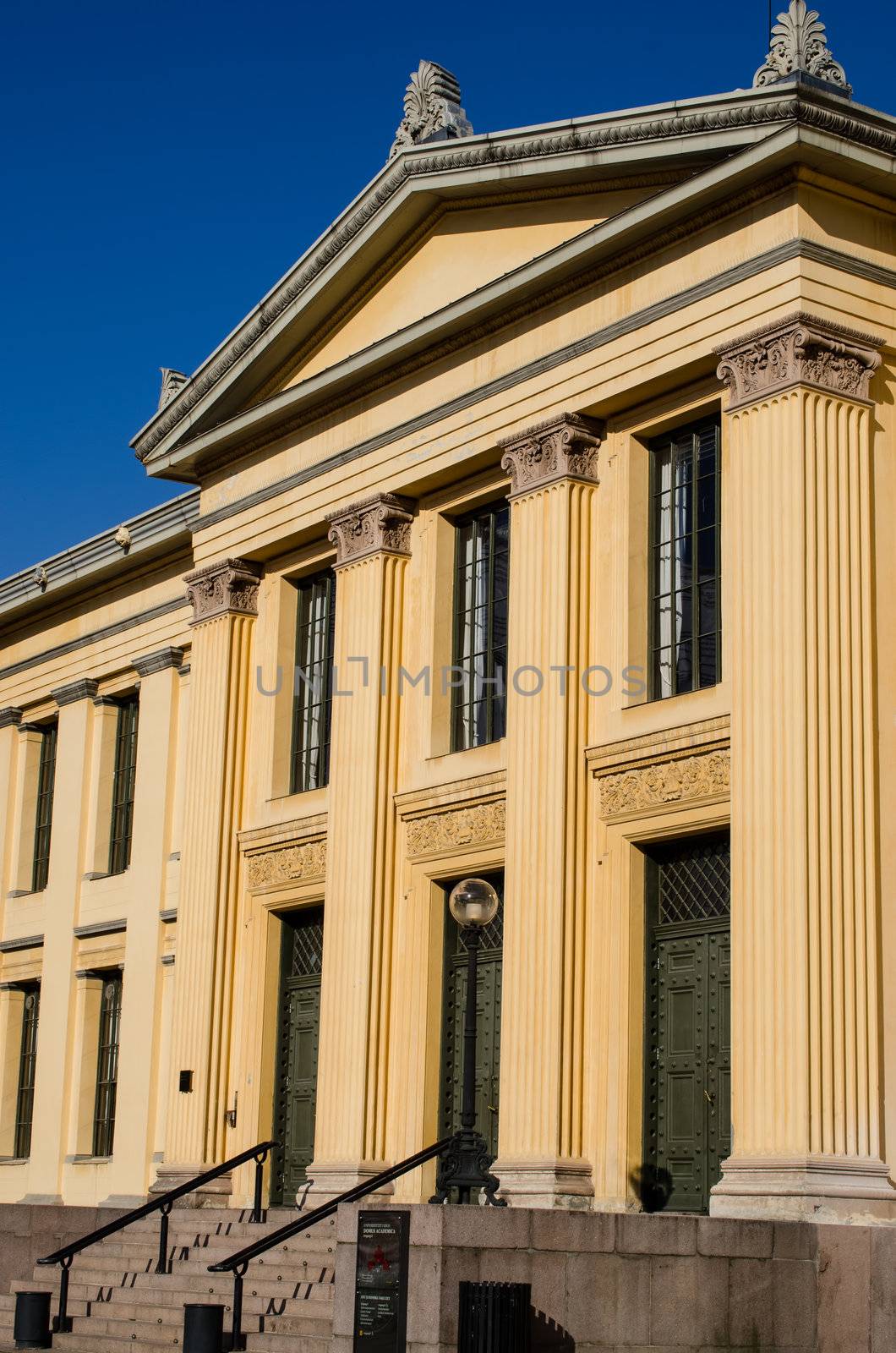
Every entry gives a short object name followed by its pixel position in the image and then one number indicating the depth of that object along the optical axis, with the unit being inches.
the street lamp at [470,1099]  686.5
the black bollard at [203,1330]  682.8
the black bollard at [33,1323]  775.1
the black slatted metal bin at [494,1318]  588.1
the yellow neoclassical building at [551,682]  698.2
